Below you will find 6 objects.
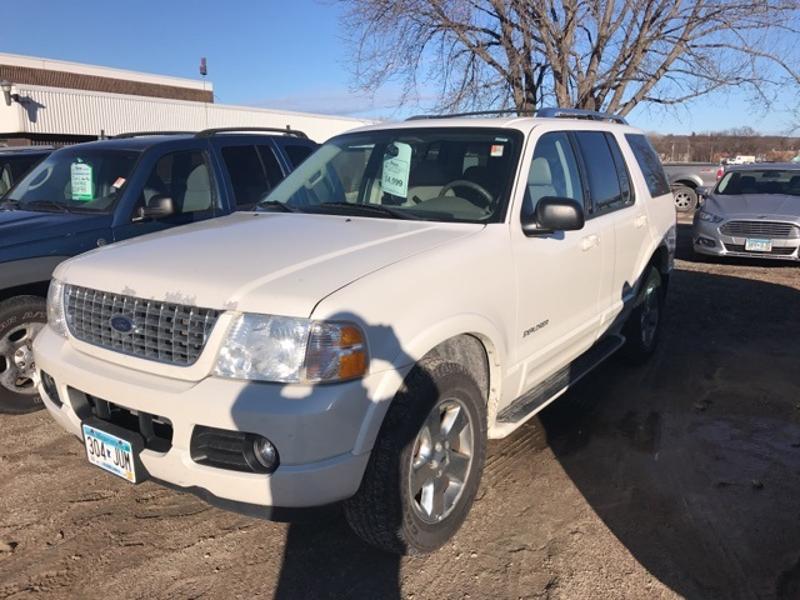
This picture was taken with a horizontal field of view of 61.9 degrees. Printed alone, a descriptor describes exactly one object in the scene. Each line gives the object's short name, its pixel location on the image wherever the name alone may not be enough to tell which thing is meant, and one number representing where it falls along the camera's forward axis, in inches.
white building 1060.5
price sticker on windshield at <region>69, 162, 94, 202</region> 210.4
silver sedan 386.6
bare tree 561.9
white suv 97.5
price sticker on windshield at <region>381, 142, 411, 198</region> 154.3
